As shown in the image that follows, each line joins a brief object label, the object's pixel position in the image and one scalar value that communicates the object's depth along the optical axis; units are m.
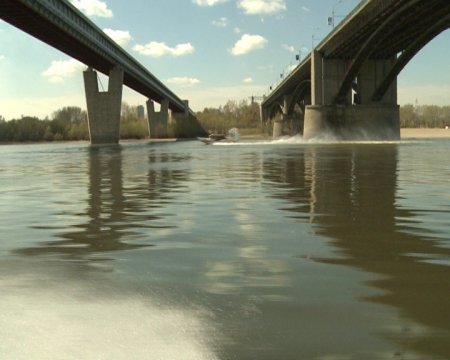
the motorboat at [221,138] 93.71
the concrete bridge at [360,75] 56.50
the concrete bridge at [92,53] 52.47
